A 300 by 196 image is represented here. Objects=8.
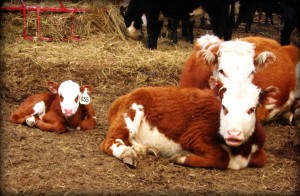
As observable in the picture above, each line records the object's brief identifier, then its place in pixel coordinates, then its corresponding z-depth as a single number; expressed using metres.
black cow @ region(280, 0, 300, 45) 10.38
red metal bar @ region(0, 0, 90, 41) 10.72
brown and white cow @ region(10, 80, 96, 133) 5.69
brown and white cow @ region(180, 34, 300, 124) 5.67
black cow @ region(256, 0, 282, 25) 18.48
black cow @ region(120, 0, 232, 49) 10.19
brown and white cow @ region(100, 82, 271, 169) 4.61
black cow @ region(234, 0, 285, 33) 13.14
